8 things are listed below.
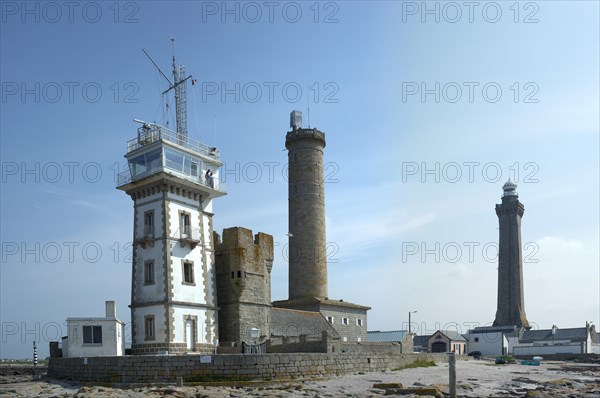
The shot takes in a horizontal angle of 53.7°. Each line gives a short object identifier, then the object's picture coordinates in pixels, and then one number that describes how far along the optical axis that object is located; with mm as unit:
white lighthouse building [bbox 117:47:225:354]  34156
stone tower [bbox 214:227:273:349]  37188
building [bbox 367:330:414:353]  54891
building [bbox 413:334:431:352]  86244
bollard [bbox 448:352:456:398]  24445
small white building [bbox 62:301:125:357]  33375
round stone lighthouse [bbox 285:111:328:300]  52250
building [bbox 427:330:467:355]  81062
